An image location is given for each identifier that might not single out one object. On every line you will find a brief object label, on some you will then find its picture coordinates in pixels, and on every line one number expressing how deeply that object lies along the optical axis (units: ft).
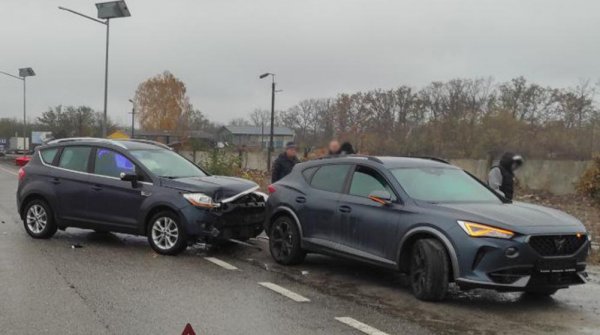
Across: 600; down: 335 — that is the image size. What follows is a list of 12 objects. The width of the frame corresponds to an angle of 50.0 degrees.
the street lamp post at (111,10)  81.15
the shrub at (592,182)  45.94
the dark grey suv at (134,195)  29.94
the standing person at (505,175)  31.35
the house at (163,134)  241.59
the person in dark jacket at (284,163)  37.81
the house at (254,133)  349.41
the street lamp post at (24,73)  159.22
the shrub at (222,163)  64.13
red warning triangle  11.63
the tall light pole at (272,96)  106.93
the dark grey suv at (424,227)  20.57
